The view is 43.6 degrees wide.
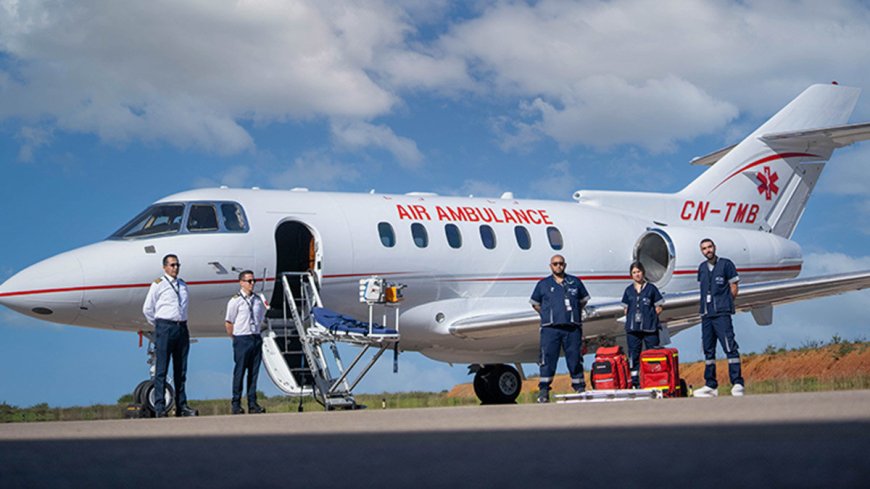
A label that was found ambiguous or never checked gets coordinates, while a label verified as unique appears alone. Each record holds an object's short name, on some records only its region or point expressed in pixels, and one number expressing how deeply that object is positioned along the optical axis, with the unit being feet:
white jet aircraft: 51.06
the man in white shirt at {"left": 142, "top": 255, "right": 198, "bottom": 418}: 42.93
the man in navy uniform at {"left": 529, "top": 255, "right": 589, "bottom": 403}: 45.65
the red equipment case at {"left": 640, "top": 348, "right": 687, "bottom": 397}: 44.06
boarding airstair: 50.55
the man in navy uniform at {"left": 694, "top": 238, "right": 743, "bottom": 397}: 45.03
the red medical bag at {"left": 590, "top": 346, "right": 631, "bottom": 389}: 46.19
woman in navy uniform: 47.26
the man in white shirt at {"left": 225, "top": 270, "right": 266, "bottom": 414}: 46.09
